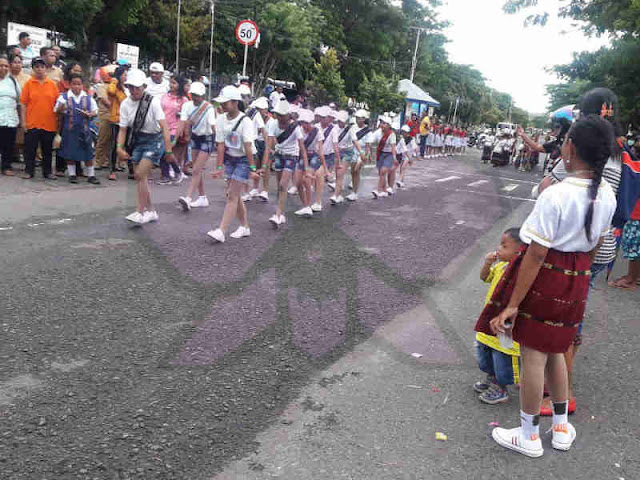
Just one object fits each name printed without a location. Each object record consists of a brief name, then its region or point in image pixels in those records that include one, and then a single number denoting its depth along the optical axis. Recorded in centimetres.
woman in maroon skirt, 281
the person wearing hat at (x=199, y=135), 849
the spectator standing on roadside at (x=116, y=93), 1021
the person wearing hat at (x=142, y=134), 703
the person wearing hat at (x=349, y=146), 1142
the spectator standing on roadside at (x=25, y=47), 1079
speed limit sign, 1580
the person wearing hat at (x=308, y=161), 913
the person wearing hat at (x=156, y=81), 1032
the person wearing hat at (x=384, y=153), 1206
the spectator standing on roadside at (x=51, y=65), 986
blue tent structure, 4281
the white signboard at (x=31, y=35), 1457
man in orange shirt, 911
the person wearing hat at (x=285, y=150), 826
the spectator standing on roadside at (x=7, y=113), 902
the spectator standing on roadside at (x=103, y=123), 1048
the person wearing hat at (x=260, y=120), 973
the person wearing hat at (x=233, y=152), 696
